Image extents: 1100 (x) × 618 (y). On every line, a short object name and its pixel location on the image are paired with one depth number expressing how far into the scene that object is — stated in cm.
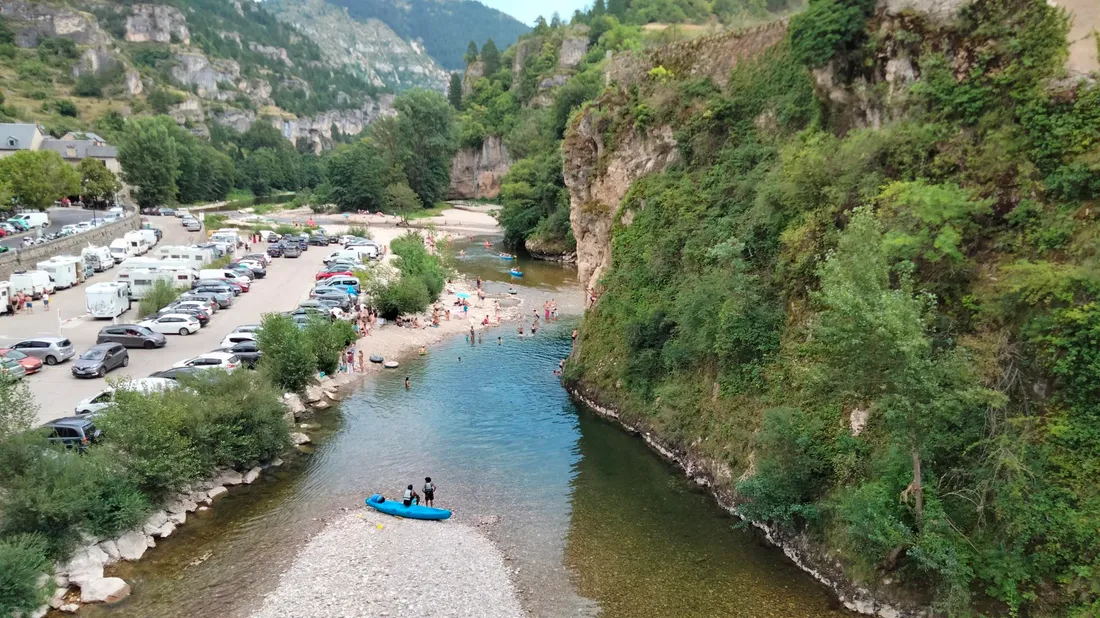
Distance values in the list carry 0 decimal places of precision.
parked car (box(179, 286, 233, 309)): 4366
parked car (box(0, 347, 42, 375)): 2941
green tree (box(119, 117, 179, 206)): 9594
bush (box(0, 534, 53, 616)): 1537
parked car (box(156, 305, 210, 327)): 3962
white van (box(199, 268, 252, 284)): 5003
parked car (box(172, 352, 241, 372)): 3048
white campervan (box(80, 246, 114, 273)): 5231
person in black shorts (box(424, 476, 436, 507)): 2241
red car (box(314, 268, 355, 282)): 5347
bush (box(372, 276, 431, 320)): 4762
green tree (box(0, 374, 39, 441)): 1790
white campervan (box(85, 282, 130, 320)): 3991
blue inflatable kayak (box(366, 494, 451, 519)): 2162
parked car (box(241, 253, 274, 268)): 5872
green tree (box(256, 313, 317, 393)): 3033
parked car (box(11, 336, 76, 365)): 3086
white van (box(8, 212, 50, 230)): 6238
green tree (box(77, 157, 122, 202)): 8194
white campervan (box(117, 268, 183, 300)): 4541
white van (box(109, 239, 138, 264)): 5753
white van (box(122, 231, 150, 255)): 6112
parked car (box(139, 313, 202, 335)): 3781
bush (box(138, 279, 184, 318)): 4169
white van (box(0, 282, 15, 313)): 3922
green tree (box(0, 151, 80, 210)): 6912
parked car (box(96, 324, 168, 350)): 3450
